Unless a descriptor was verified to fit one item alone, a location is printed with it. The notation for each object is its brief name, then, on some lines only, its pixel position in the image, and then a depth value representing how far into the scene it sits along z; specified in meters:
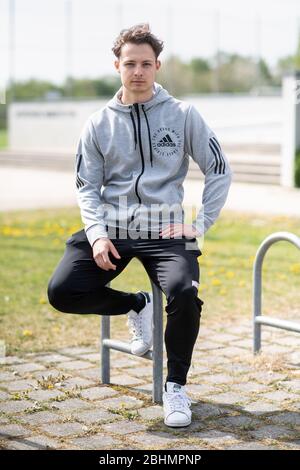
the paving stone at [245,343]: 5.25
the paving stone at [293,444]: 3.45
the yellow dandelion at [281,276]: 7.29
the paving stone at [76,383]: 4.41
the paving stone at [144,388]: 4.31
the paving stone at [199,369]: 4.67
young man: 3.98
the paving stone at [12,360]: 4.89
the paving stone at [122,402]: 4.04
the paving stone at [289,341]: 5.29
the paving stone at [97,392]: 4.22
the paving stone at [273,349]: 5.09
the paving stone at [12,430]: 3.61
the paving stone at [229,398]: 4.12
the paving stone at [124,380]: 4.47
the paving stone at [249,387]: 4.31
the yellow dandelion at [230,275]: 7.48
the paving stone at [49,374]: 4.59
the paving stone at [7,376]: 4.54
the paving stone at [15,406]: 3.98
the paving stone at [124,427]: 3.65
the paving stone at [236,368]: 4.65
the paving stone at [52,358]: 4.95
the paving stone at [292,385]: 4.33
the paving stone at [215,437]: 3.51
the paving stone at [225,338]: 5.40
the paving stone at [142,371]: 4.65
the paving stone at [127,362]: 4.87
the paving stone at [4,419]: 3.78
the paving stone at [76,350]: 5.11
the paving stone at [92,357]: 4.97
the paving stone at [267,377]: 4.48
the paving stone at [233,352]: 5.06
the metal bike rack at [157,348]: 4.02
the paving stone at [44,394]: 4.19
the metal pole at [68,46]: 29.94
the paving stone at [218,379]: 4.48
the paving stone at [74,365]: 4.78
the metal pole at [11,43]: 30.53
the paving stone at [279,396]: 4.17
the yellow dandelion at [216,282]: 7.15
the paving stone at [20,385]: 4.35
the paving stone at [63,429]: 3.63
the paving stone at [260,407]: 3.96
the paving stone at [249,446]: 3.43
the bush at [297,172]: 15.19
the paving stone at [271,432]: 3.59
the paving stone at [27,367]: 4.72
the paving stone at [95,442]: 3.45
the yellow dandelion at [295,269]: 7.55
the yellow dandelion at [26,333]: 5.52
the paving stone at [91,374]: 4.57
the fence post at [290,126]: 15.51
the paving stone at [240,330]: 5.59
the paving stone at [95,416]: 3.80
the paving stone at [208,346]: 5.22
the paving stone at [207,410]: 3.89
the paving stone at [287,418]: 3.79
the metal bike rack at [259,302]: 4.68
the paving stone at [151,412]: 3.87
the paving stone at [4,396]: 4.18
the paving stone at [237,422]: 3.74
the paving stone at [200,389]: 4.28
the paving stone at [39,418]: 3.80
